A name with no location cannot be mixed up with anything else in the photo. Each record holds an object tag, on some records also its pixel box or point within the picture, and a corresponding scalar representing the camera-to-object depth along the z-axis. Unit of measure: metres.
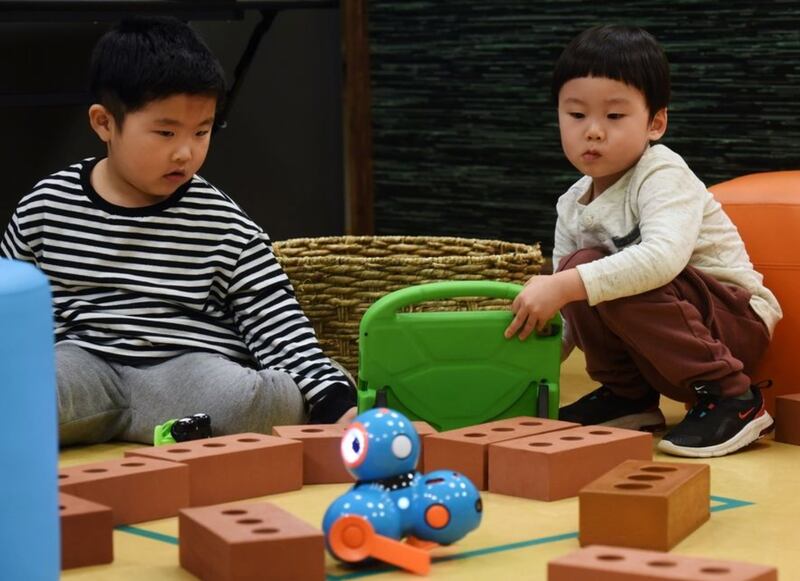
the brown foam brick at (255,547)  2.57
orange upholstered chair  3.48
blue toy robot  2.65
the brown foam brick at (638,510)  2.73
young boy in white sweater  3.30
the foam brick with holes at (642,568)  2.46
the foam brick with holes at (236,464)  2.96
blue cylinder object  2.39
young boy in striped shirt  3.39
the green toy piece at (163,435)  3.27
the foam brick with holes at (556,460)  2.98
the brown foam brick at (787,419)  3.35
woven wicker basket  3.78
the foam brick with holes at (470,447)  3.04
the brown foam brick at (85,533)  2.68
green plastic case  3.29
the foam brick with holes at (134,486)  2.86
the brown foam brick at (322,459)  3.08
